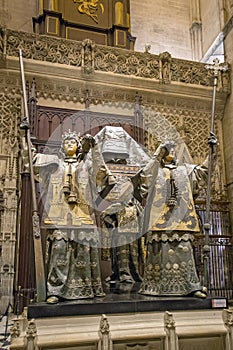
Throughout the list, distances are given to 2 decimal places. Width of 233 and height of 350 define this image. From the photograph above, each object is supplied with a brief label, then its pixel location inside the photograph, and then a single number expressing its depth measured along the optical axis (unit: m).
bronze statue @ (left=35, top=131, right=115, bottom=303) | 3.73
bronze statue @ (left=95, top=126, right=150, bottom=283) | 4.98
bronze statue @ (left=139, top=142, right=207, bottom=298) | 3.90
